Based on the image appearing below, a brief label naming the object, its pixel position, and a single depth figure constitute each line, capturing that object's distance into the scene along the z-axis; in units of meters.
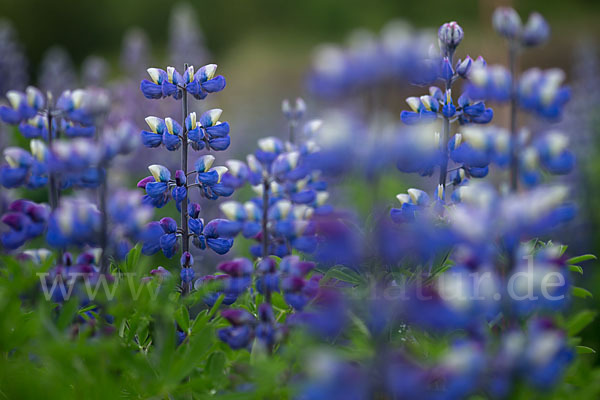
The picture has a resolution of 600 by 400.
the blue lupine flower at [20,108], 1.36
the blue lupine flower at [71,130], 1.39
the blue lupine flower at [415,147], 1.29
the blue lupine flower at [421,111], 1.39
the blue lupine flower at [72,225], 1.30
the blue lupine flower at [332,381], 1.27
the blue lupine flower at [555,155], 1.29
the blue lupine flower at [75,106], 1.37
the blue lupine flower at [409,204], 1.38
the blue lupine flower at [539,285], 1.29
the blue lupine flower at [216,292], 1.35
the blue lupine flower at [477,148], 1.30
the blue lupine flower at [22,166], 1.34
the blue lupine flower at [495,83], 1.30
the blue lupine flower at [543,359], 1.27
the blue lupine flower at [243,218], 1.34
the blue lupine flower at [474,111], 1.40
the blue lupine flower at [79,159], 1.31
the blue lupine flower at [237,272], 1.33
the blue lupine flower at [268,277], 1.33
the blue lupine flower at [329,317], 1.29
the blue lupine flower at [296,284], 1.32
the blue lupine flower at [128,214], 1.31
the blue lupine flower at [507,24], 1.31
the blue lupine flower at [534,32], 1.32
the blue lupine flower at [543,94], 1.30
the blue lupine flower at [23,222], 1.34
